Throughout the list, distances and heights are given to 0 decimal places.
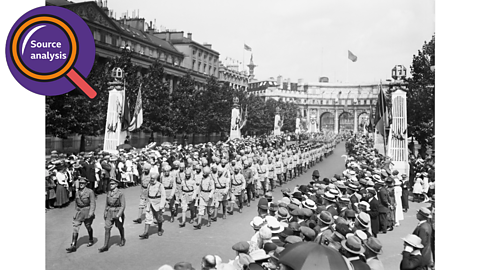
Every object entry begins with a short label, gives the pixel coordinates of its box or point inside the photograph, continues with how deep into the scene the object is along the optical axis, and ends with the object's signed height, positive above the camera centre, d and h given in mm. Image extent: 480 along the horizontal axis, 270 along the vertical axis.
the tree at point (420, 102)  19781 +1831
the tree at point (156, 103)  32188 +2813
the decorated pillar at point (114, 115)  17719 +937
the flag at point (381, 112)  17672 +1078
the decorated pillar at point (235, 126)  29286 +727
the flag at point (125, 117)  18203 +880
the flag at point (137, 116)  19578 +976
